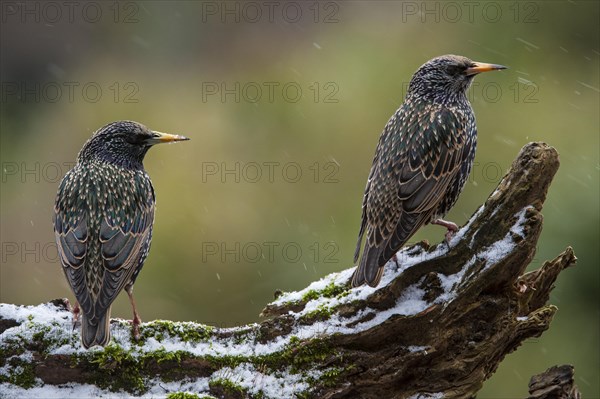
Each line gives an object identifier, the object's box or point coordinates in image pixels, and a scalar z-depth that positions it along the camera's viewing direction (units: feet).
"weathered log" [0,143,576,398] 34.83
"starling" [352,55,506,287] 38.37
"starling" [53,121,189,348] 36.22
